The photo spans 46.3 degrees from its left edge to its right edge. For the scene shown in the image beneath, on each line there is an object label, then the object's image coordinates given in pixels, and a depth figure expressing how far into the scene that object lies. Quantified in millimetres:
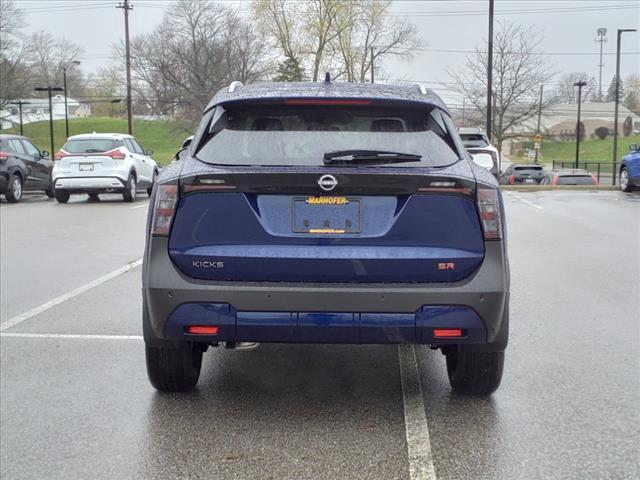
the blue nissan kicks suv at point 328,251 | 3594
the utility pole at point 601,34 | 97750
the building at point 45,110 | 69306
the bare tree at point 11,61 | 63656
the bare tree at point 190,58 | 66688
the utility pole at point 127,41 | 41266
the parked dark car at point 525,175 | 35000
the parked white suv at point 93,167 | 18109
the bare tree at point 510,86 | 50250
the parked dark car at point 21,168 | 18531
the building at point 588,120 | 92000
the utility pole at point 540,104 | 50062
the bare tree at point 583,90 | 78812
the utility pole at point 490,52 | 30875
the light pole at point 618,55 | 36500
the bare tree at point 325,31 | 56031
